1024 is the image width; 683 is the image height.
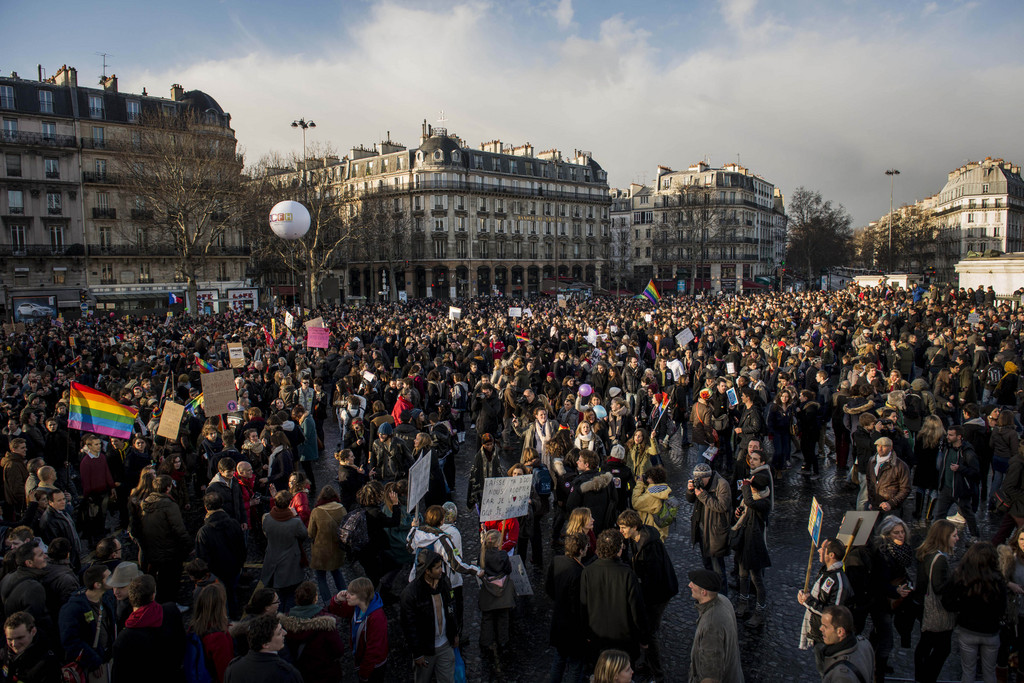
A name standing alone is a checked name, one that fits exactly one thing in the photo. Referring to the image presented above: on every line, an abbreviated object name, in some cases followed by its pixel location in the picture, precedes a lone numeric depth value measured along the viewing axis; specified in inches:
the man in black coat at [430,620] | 177.0
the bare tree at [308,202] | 1717.5
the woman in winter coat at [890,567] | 189.5
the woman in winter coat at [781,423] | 374.9
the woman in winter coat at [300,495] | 241.4
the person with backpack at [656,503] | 230.7
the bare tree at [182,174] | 1477.6
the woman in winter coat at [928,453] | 291.6
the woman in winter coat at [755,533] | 225.6
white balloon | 680.4
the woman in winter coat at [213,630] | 160.4
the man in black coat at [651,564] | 195.2
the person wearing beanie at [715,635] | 157.8
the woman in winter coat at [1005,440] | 289.4
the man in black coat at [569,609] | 181.6
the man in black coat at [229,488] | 246.8
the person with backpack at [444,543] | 194.7
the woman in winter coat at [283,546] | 221.9
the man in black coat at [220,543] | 220.1
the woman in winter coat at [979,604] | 170.4
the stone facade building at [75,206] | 1681.8
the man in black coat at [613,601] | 171.2
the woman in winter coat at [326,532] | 229.3
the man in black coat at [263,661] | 137.8
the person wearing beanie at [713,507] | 231.0
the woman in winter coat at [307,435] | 362.6
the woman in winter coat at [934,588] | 181.5
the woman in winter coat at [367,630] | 169.2
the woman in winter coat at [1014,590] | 181.9
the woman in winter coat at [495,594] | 201.9
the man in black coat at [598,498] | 232.5
